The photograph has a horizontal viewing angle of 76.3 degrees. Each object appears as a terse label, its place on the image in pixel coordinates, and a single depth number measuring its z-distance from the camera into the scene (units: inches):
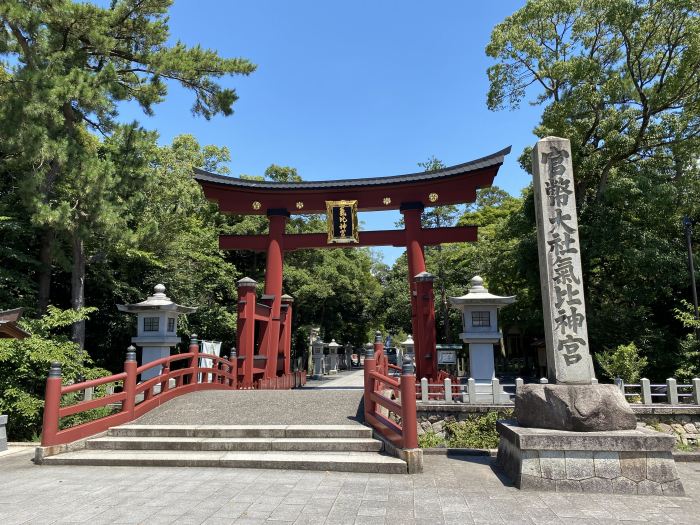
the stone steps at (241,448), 242.4
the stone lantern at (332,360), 1328.2
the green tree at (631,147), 581.9
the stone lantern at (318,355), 1085.0
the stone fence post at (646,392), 373.1
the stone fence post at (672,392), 373.4
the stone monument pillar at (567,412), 201.6
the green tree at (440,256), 1026.9
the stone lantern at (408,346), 859.5
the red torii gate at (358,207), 518.3
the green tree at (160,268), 554.3
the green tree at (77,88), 449.4
